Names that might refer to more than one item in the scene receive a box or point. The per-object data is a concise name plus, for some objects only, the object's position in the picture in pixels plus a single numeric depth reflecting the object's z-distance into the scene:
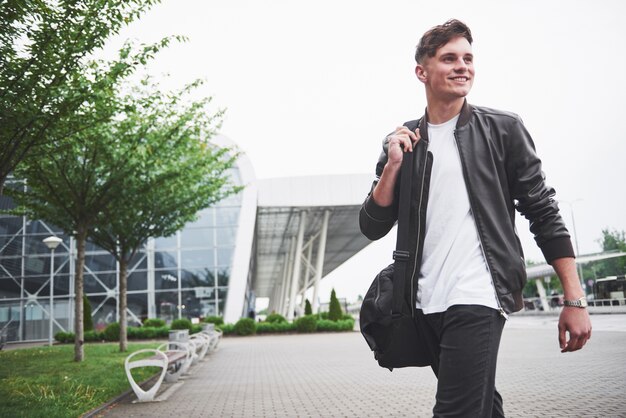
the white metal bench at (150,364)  8.52
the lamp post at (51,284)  30.45
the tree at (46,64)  7.31
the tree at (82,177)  12.52
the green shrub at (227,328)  29.03
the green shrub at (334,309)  31.08
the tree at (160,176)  13.20
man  1.98
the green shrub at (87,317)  26.62
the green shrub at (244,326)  28.92
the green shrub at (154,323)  28.70
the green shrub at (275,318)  31.11
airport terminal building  30.62
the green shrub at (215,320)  29.67
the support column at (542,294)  44.09
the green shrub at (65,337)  27.06
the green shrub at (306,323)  29.86
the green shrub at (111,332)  26.64
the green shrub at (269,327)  29.67
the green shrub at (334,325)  29.80
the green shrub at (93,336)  26.41
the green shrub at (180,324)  27.66
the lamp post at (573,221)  44.94
